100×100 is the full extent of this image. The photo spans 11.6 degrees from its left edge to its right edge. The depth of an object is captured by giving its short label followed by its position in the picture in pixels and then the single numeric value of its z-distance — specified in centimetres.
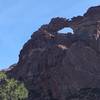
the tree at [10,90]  10890
